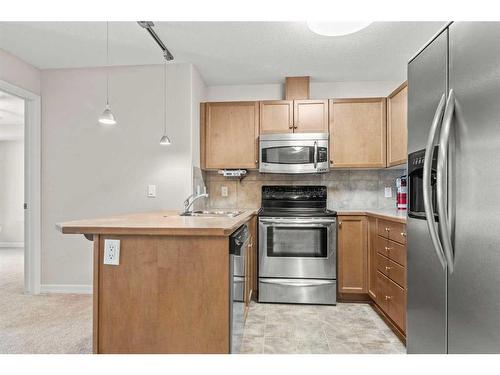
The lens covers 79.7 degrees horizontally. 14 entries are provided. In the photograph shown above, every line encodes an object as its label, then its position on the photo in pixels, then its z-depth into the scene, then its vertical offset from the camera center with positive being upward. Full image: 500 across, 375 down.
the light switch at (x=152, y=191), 3.06 -0.03
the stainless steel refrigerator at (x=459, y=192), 0.91 -0.01
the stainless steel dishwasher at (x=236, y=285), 1.46 -0.55
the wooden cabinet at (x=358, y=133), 3.19 +0.60
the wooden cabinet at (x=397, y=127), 2.66 +0.59
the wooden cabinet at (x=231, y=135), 3.35 +0.60
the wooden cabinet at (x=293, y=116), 3.27 +0.80
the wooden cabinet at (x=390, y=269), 2.16 -0.66
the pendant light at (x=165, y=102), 3.06 +0.88
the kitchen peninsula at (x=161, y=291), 1.43 -0.50
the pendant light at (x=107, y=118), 2.22 +0.52
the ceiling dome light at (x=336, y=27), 1.55 +0.86
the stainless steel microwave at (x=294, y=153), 3.18 +0.38
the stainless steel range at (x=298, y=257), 2.90 -0.67
